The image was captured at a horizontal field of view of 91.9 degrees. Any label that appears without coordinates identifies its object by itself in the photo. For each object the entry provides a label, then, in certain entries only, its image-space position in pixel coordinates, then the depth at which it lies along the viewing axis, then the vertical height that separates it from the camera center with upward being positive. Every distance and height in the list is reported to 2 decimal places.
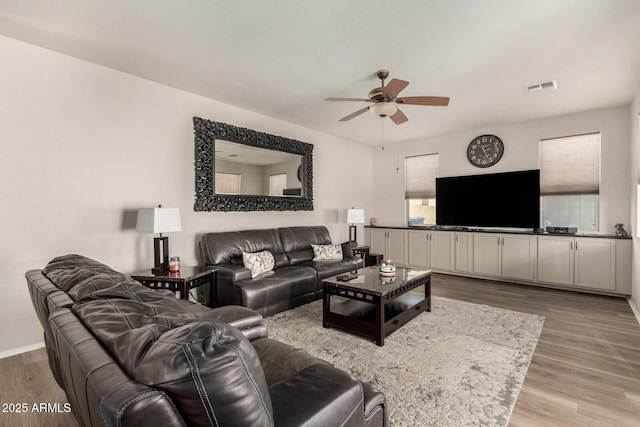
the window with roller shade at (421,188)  6.21 +0.52
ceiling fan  2.91 +1.11
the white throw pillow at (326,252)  4.73 -0.61
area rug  1.91 -1.19
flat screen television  4.97 +0.23
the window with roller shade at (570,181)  4.64 +0.49
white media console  4.29 -0.70
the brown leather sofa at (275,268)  3.38 -0.72
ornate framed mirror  3.95 +0.63
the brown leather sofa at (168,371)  0.70 -0.39
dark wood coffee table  2.83 -1.01
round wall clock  5.38 +1.11
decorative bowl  3.31 -0.61
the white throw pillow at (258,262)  3.71 -0.60
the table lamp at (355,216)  5.57 -0.05
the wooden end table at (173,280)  2.92 -0.63
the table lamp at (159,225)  2.97 -0.11
